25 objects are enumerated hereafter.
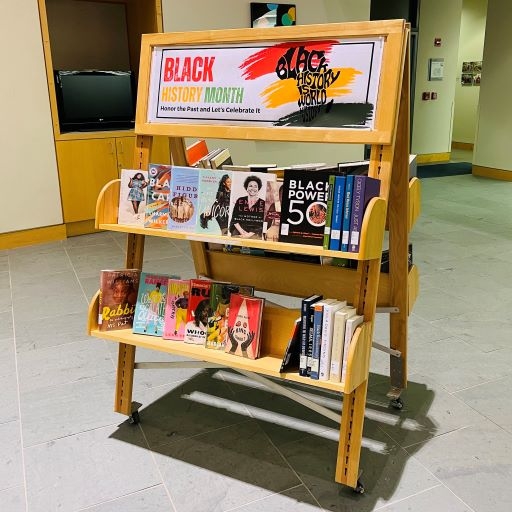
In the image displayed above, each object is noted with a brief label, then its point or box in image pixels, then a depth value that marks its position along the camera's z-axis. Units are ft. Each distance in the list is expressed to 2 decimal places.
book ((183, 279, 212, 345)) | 6.36
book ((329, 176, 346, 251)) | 5.33
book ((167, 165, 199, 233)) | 6.18
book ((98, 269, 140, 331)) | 6.66
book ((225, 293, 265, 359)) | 5.99
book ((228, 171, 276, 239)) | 5.86
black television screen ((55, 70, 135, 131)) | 16.29
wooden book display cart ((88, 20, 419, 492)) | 5.31
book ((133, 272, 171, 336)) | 6.59
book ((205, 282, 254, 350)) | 6.24
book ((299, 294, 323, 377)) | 5.59
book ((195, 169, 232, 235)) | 6.03
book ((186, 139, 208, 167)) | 7.59
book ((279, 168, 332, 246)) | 5.50
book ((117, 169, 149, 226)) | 6.51
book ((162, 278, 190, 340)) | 6.48
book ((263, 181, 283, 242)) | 5.80
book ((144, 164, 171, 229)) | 6.35
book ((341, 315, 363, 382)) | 5.41
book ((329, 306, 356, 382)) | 5.45
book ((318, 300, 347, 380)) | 5.48
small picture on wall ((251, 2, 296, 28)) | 18.35
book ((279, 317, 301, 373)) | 5.71
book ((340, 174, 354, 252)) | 5.29
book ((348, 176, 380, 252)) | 5.24
